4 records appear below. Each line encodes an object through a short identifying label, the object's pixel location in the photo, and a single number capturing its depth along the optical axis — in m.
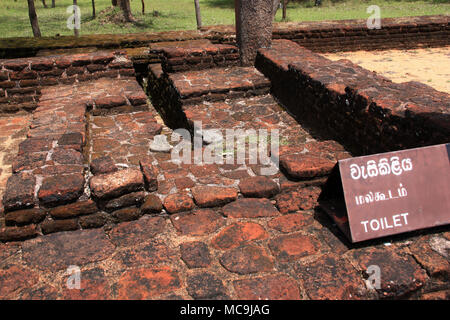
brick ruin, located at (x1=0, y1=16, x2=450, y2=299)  1.95
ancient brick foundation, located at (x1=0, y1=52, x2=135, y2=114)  4.62
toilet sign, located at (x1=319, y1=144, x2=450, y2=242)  2.07
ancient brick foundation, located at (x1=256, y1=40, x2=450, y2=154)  2.52
